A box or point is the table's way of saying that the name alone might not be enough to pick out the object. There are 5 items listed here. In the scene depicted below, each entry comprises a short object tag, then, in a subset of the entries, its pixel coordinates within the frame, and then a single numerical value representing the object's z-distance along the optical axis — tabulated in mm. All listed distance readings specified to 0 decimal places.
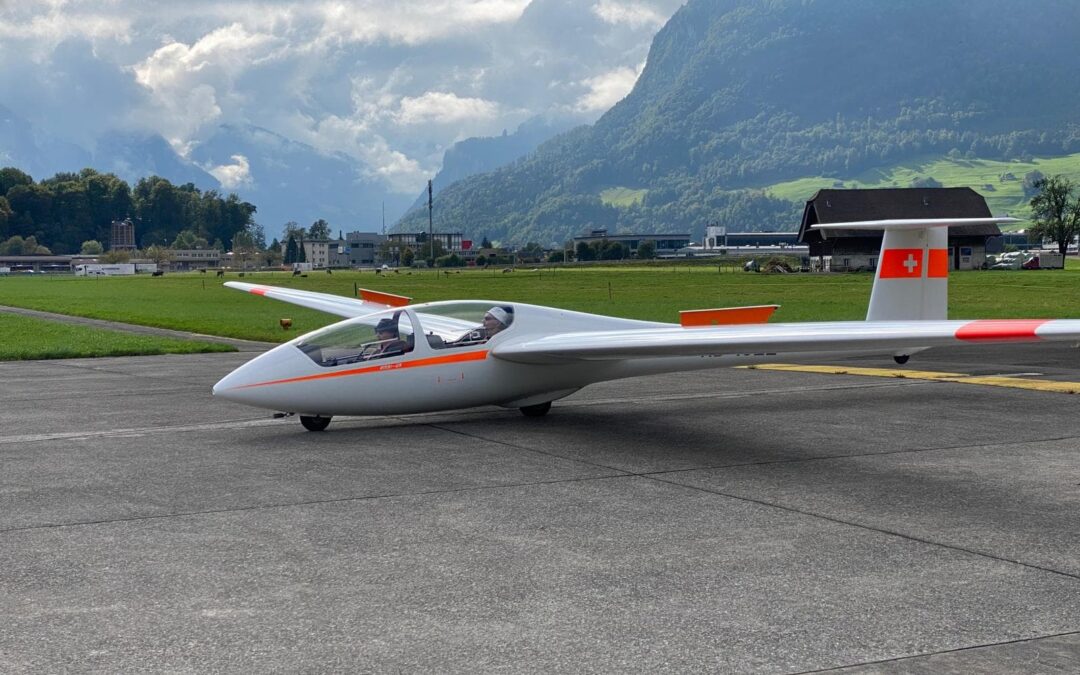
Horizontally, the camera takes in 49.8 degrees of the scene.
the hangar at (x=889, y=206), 133375
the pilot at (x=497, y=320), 16250
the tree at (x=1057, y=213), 149875
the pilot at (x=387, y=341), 15453
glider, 14328
